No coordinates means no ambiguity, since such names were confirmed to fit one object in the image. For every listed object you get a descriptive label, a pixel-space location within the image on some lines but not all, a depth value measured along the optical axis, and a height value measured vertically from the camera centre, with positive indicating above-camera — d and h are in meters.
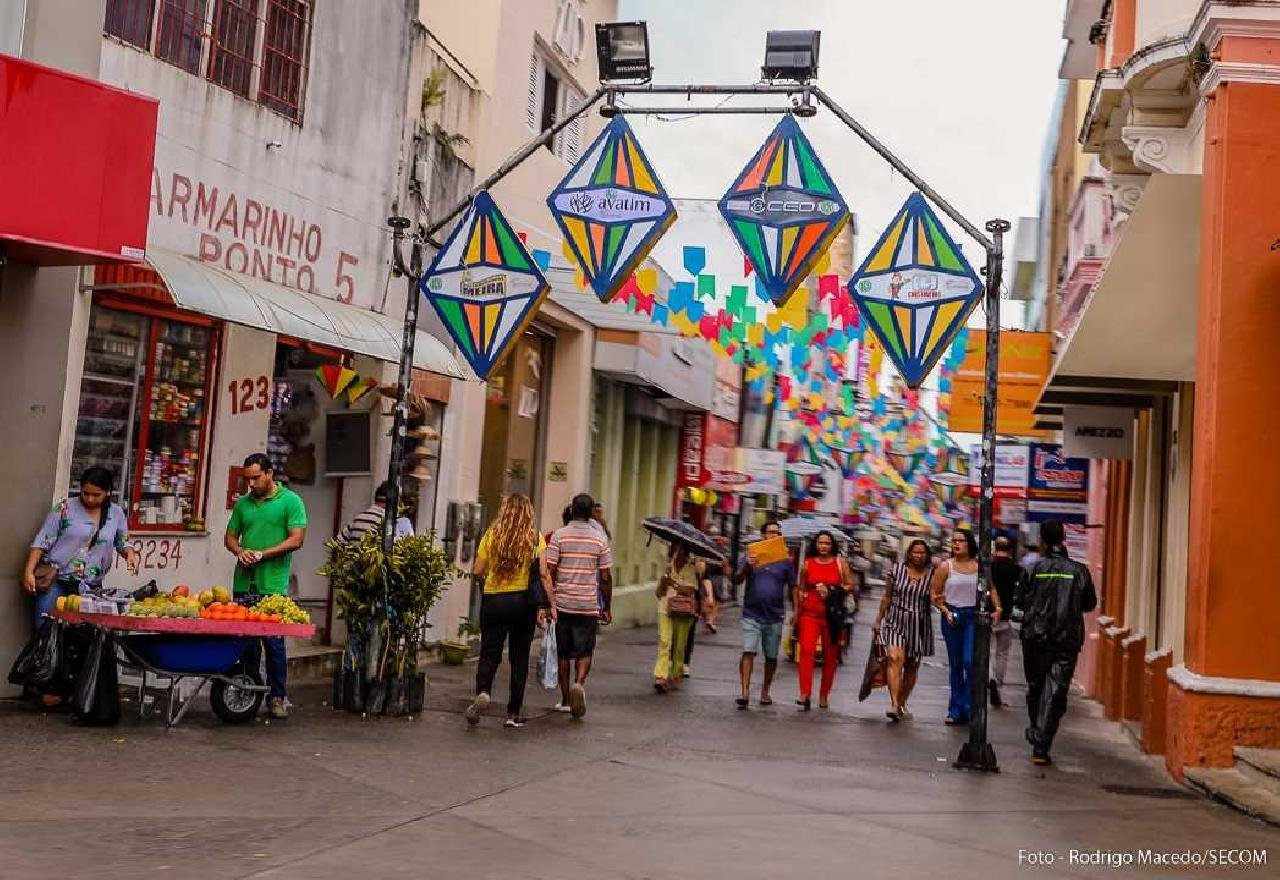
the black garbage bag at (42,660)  11.05 -1.06
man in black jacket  12.87 -0.44
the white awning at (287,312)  11.82 +1.76
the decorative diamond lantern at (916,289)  12.59 +2.21
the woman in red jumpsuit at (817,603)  16.05 -0.41
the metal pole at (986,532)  12.03 +0.33
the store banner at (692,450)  33.19 +2.17
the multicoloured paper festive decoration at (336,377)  15.44 +1.46
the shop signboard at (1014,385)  24.61 +2.97
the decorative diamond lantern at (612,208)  13.08 +2.78
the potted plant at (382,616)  12.79 -0.68
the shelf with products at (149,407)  12.70 +0.88
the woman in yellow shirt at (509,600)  12.91 -0.47
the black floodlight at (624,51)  13.58 +4.23
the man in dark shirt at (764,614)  16.14 -0.55
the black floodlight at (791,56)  13.17 +4.16
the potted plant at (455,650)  17.84 -1.26
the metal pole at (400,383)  13.03 +1.23
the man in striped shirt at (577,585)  13.77 -0.34
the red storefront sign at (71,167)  10.50 +2.31
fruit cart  10.80 -0.95
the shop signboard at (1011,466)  27.70 +1.93
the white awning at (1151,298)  12.55 +2.30
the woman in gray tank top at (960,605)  16.00 -0.32
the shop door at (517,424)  21.73 +1.65
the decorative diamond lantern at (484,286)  13.58 +2.15
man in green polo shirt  12.46 -0.05
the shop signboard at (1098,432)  18.17 +1.71
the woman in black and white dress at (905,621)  15.62 -0.50
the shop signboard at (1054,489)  23.25 +1.33
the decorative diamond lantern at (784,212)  12.86 +2.79
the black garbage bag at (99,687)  10.73 -1.18
